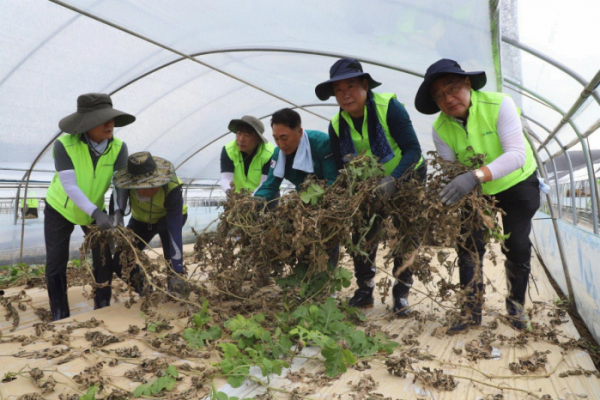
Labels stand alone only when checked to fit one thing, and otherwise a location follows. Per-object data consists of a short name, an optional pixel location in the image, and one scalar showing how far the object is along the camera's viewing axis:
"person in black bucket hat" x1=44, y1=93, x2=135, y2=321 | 3.46
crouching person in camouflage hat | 3.51
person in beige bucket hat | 4.17
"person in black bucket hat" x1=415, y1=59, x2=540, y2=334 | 2.71
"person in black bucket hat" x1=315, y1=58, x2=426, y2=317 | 3.06
